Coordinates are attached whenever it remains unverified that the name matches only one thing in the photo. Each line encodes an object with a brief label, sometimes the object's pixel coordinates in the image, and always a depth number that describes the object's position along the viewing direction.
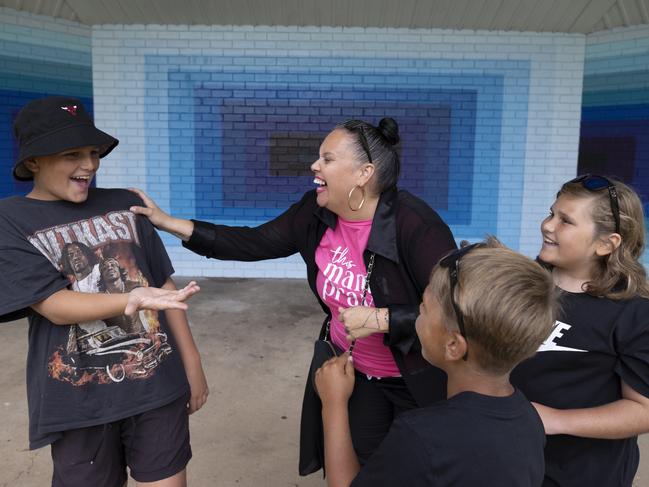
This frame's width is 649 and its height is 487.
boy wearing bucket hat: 1.46
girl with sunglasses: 1.36
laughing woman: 1.73
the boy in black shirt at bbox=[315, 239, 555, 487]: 1.03
